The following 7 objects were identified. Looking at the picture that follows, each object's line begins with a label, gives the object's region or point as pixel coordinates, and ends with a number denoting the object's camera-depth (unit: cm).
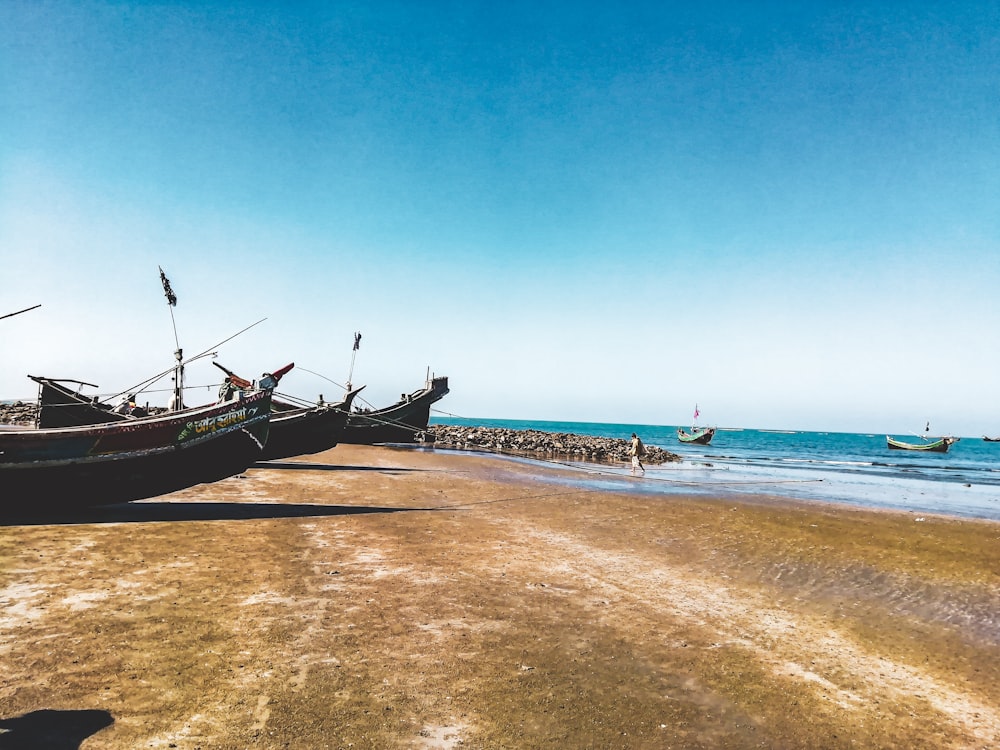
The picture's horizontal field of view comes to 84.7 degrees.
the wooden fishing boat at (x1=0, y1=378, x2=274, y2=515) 1093
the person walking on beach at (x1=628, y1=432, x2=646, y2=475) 2873
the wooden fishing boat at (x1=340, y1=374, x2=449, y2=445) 4009
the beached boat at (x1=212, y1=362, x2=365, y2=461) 2223
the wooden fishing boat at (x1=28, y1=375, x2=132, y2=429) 1864
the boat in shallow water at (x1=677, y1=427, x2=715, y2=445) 7716
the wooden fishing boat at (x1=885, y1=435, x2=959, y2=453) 7746
